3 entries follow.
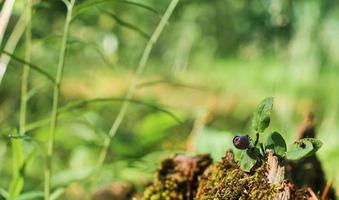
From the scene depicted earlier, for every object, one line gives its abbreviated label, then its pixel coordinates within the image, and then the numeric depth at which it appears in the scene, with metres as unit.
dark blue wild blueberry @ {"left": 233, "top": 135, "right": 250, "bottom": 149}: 0.59
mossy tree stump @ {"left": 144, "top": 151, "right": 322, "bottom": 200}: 0.60
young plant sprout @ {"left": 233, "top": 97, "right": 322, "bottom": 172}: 0.59
